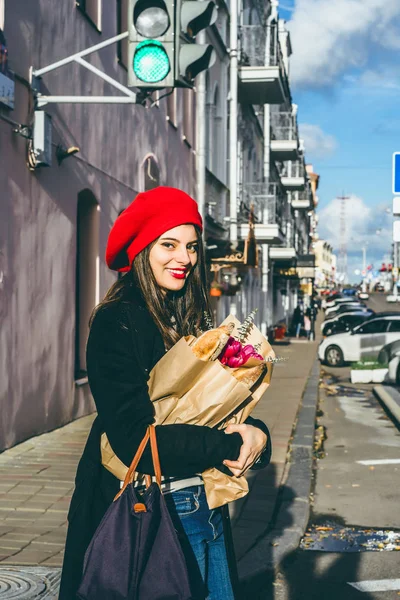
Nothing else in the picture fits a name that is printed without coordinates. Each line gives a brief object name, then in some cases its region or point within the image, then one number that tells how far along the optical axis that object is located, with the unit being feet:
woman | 7.82
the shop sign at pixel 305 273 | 150.53
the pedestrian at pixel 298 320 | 126.21
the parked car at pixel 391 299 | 293.00
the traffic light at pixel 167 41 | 19.19
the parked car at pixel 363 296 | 325.91
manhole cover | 14.96
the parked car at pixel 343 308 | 167.02
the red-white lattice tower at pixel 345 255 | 644.69
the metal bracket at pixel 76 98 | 26.17
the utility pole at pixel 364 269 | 473.51
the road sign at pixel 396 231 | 48.68
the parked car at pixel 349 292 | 367.25
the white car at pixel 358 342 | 83.50
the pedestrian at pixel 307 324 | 120.06
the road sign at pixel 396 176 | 40.57
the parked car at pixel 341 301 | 219.82
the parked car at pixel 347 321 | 118.93
